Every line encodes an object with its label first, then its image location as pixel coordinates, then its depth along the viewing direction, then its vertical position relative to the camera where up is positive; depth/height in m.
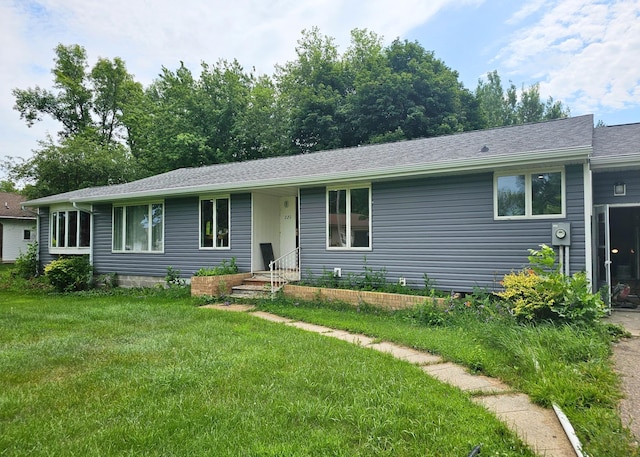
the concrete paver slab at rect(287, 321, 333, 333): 5.76 -1.42
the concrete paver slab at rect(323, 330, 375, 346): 4.94 -1.39
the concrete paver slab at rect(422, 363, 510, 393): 3.32 -1.34
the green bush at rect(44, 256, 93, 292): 10.70 -1.03
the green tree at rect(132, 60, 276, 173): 22.52 +6.86
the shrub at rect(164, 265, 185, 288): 10.20 -1.10
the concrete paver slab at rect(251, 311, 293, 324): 6.53 -1.43
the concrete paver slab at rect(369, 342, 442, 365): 4.14 -1.36
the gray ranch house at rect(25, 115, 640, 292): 6.28 +0.56
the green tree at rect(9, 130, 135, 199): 19.45 +3.73
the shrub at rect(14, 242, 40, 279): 13.59 -0.94
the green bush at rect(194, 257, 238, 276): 9.14 -0.79
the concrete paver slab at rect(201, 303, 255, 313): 7.55 -1.44
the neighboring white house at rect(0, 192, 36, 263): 22.27 +0.54
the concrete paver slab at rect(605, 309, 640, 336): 5.33 -1.33
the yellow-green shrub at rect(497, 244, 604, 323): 4.85 -0.82
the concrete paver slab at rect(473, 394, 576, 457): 2.33 -1.31
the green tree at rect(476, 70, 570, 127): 27.10 +9.69
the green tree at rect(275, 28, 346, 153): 21.05 +8.62
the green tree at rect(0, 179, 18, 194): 33.31 +4.73
